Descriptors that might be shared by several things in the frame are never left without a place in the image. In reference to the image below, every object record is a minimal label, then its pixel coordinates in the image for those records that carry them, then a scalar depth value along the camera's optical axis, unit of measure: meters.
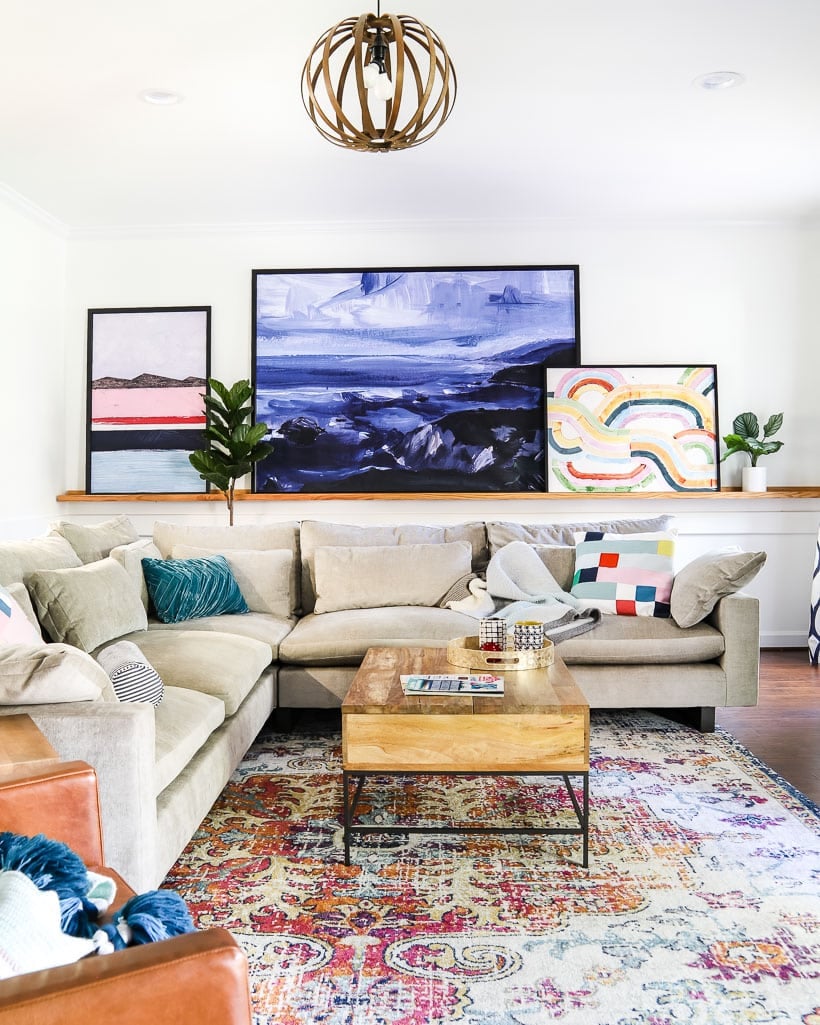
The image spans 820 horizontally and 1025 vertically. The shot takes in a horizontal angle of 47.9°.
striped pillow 2.52
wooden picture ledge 5.58
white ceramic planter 5.57
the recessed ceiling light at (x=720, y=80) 3.66
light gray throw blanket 3.90
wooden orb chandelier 2.38
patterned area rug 1.86
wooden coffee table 2.54
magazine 2.68
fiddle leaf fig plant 5.34
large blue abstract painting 5.71
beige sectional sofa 2.04
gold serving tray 3.05
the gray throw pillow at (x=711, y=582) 3.86
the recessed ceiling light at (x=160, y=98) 3.80
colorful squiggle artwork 5.65
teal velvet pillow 3.97
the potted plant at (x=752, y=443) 5.50
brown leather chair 0.95
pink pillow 2.45
